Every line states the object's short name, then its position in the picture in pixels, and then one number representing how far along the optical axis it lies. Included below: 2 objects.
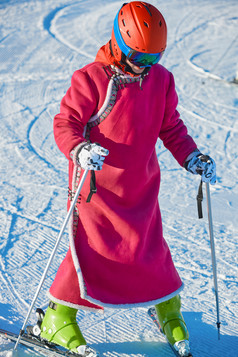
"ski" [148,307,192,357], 5.46
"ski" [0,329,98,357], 5.17
